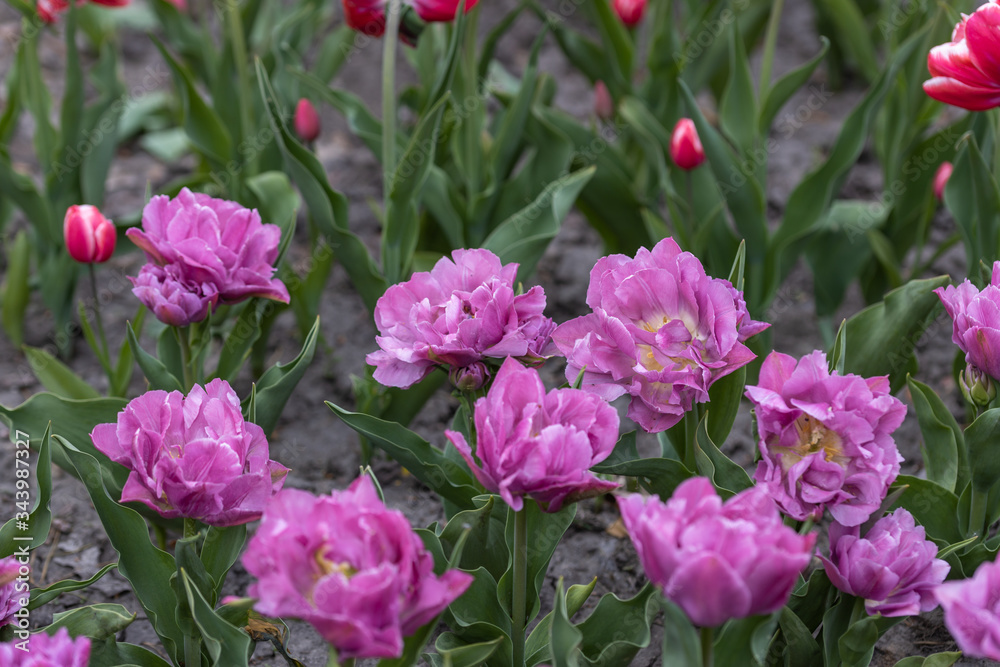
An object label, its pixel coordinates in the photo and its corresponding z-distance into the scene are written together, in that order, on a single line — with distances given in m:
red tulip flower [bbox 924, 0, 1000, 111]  2.29
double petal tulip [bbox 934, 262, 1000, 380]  2.21
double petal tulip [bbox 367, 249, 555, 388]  2.21
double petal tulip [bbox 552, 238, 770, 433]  2.19
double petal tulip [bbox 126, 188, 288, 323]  2.30
